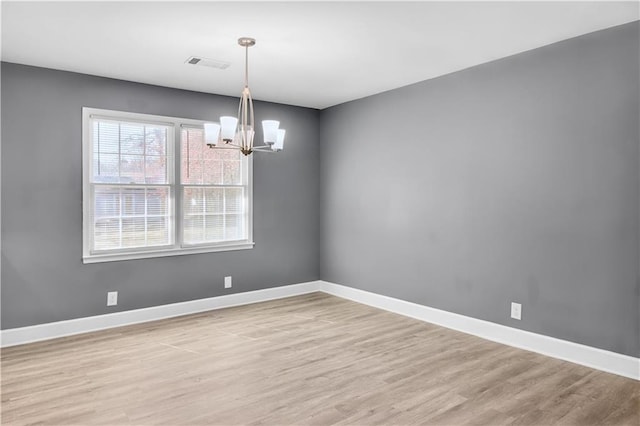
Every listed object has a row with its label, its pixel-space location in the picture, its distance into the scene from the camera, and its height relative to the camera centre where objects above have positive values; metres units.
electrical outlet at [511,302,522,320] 3.75 -0.85
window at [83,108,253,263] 4.33 +0.29
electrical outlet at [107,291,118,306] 4.38 -0.85
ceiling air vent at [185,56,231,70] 3.82 +1.41
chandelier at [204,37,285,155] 3.31 +0.68
